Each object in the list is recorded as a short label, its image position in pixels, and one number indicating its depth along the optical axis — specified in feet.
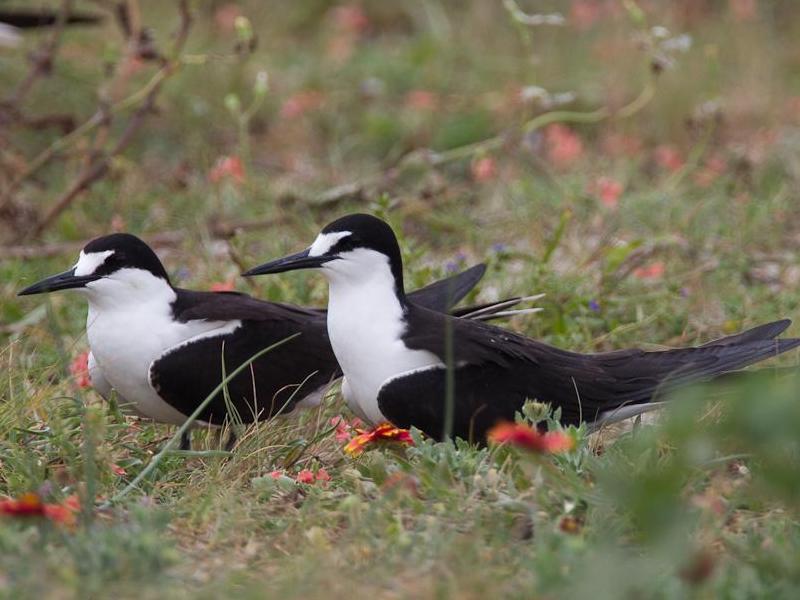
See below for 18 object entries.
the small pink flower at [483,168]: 37.99
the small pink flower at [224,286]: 31.55
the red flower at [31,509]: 16.51
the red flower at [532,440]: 16.52
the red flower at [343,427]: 24.62
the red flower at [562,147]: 47.34
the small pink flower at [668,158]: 46.03
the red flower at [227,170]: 37.27
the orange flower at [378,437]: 21.86
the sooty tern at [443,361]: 23.39
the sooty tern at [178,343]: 25.05
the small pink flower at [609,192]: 37.32
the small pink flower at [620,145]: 48.75
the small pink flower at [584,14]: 60.49
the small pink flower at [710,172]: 43.34
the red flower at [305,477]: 21.83
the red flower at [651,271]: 33.47
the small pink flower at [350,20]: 60.80
